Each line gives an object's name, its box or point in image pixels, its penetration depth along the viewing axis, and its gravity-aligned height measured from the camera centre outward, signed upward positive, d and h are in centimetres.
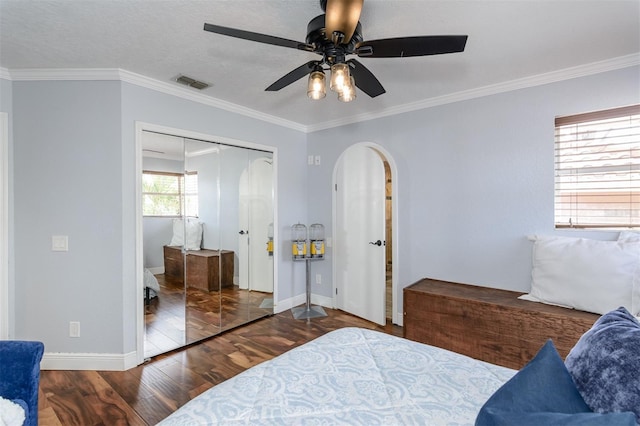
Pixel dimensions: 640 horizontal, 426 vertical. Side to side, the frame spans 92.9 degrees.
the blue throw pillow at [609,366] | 79 -45
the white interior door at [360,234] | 342 -26
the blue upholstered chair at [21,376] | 140 -76
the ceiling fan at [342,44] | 132 +83
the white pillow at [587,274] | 202 -45
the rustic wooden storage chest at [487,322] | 209 -85
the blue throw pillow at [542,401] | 68 -49
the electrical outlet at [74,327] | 251 -94
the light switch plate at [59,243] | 249 -25
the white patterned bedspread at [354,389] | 98 -66
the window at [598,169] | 236 +33
